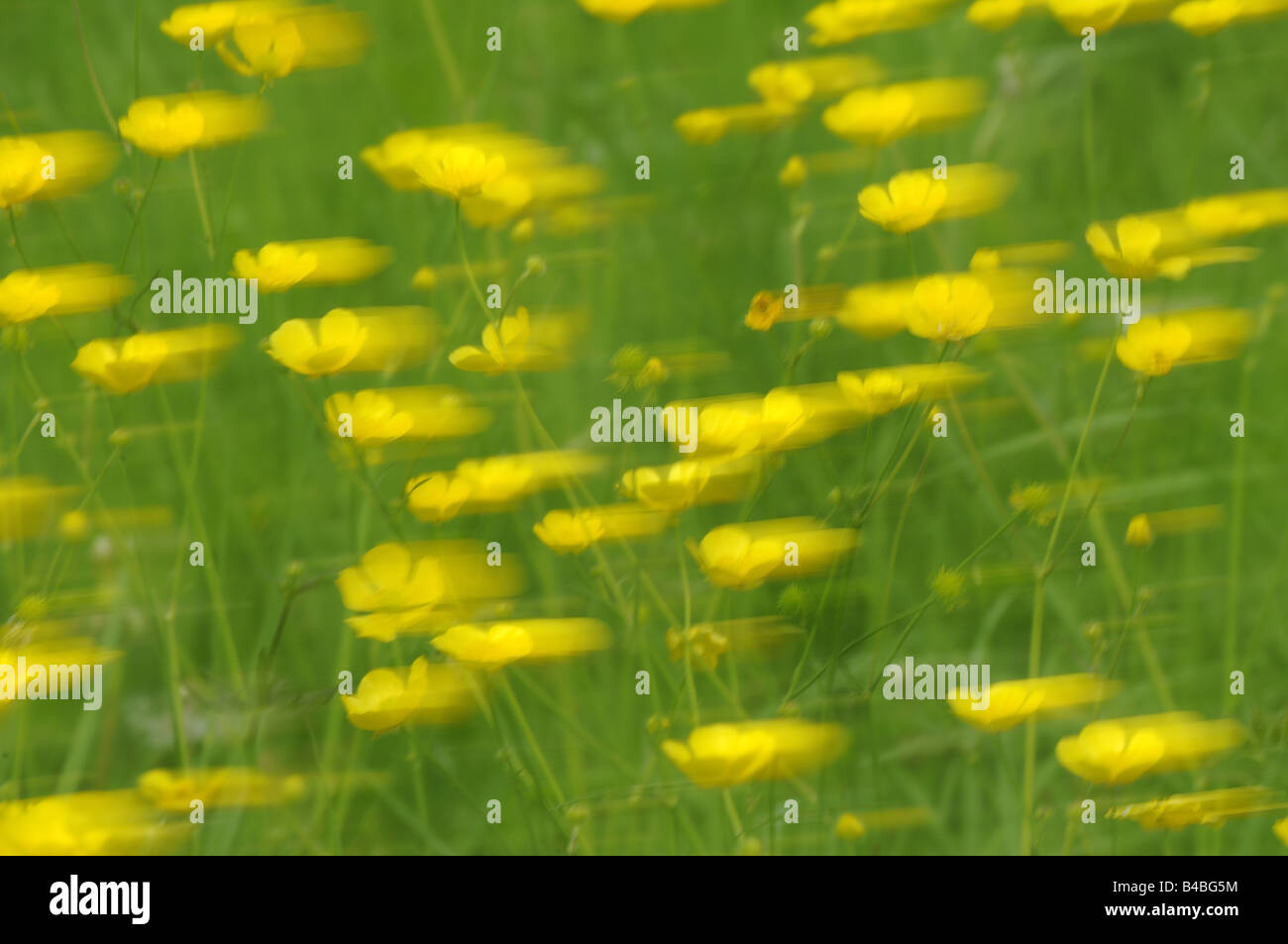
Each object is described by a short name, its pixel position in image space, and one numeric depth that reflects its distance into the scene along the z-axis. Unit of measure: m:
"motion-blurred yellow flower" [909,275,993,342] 1.88
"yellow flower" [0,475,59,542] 1.94
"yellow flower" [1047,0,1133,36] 1.95
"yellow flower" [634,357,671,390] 1.92
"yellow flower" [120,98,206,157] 1.92
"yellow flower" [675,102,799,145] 1.97
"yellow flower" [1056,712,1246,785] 1.88
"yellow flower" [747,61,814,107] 1.97
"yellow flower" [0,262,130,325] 1.91
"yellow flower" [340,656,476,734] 1.88
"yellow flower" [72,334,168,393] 1.90
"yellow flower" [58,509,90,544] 1.92
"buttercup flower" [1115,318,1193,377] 1.90
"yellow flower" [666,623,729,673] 1.89
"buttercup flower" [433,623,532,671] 1.88
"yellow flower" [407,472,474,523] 1.90
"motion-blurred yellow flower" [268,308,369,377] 1.89
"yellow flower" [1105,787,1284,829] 1.89
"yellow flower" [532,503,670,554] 1.89
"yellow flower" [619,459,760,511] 1.88
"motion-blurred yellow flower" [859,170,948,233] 1.90
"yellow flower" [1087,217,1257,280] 1.90
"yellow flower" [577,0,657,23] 1.96
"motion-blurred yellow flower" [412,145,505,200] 1.90
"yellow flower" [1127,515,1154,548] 1.92
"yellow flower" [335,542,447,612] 1.89
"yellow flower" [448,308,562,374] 1.91
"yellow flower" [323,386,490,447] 1.90
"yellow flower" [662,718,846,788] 1.85
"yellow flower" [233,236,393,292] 1.91
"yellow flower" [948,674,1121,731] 1.89
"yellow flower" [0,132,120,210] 1.91
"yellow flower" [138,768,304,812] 1.90
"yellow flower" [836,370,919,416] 1.89
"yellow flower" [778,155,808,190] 1.97
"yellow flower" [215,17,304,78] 1.93
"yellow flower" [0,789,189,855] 1.87
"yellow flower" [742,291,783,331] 1.93
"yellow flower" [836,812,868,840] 1.89
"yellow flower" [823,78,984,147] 1.94
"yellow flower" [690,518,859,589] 1.88
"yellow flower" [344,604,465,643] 1.89
